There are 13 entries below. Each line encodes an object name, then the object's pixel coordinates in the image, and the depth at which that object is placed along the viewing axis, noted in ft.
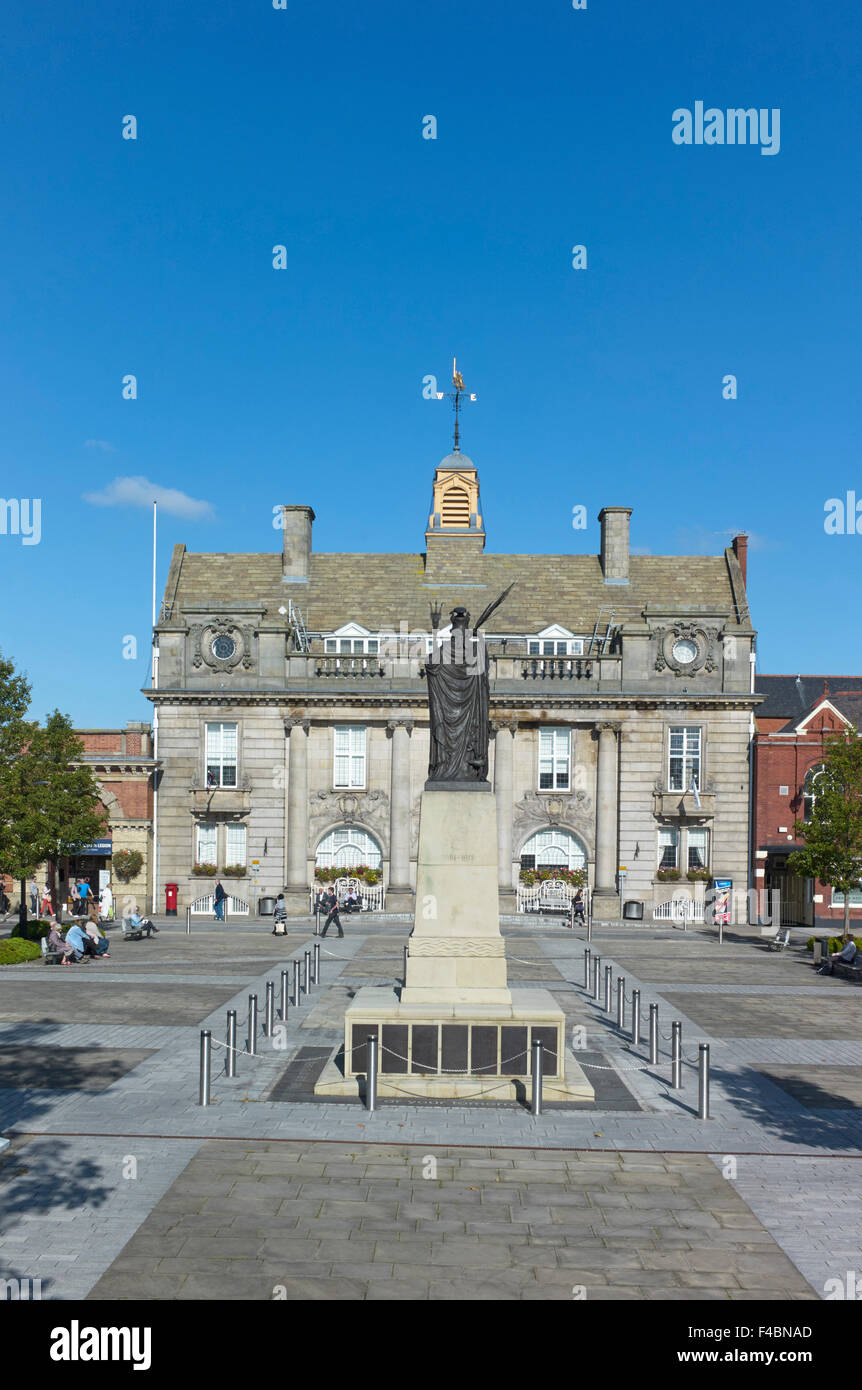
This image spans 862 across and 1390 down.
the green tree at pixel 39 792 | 102.01
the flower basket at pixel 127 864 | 136.56
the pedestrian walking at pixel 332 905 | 111.68
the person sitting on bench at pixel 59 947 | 93.15
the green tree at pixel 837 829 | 107.76
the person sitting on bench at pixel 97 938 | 97.30
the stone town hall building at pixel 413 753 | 137.18
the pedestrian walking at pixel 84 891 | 120.67
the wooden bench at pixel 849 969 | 92.27
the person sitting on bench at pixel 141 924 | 110.11
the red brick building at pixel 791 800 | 147.02
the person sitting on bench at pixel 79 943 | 94.38
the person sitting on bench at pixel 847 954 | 92.48
